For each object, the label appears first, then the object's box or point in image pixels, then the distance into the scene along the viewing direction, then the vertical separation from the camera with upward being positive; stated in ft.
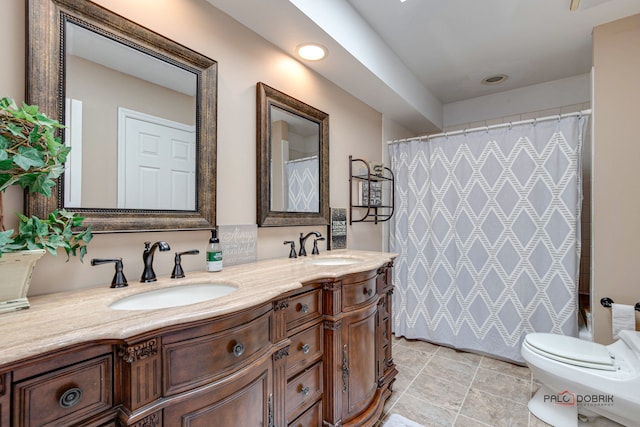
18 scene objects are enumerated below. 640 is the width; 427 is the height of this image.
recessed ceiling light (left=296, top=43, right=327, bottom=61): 5.85 +3.34
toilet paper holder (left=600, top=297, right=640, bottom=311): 6.19 -1.89
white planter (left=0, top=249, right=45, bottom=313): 2.49 -0.58
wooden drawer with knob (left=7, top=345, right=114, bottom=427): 1.86 -1.24
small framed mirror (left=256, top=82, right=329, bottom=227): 5.54 +1.12
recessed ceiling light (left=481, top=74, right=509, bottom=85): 9.14 +4.33
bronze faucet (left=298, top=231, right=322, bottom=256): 6.30 -0.65
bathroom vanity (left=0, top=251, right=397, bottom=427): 2.00 -1.30
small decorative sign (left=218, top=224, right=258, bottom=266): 4.91 -0.54
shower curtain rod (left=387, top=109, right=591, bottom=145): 6.77 +2.32
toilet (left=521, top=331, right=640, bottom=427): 4.66 -2.83
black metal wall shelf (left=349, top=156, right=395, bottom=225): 8.22 +0.59
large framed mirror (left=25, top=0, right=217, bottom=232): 3.23 +1.27
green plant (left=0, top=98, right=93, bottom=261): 2.51 +0.44
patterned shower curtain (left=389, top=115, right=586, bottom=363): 7.02 -0.60
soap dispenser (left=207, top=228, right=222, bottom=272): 4.40 -0.66
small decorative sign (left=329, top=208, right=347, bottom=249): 7.36 -0.42
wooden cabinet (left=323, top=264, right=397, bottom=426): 4.50 -2.33
